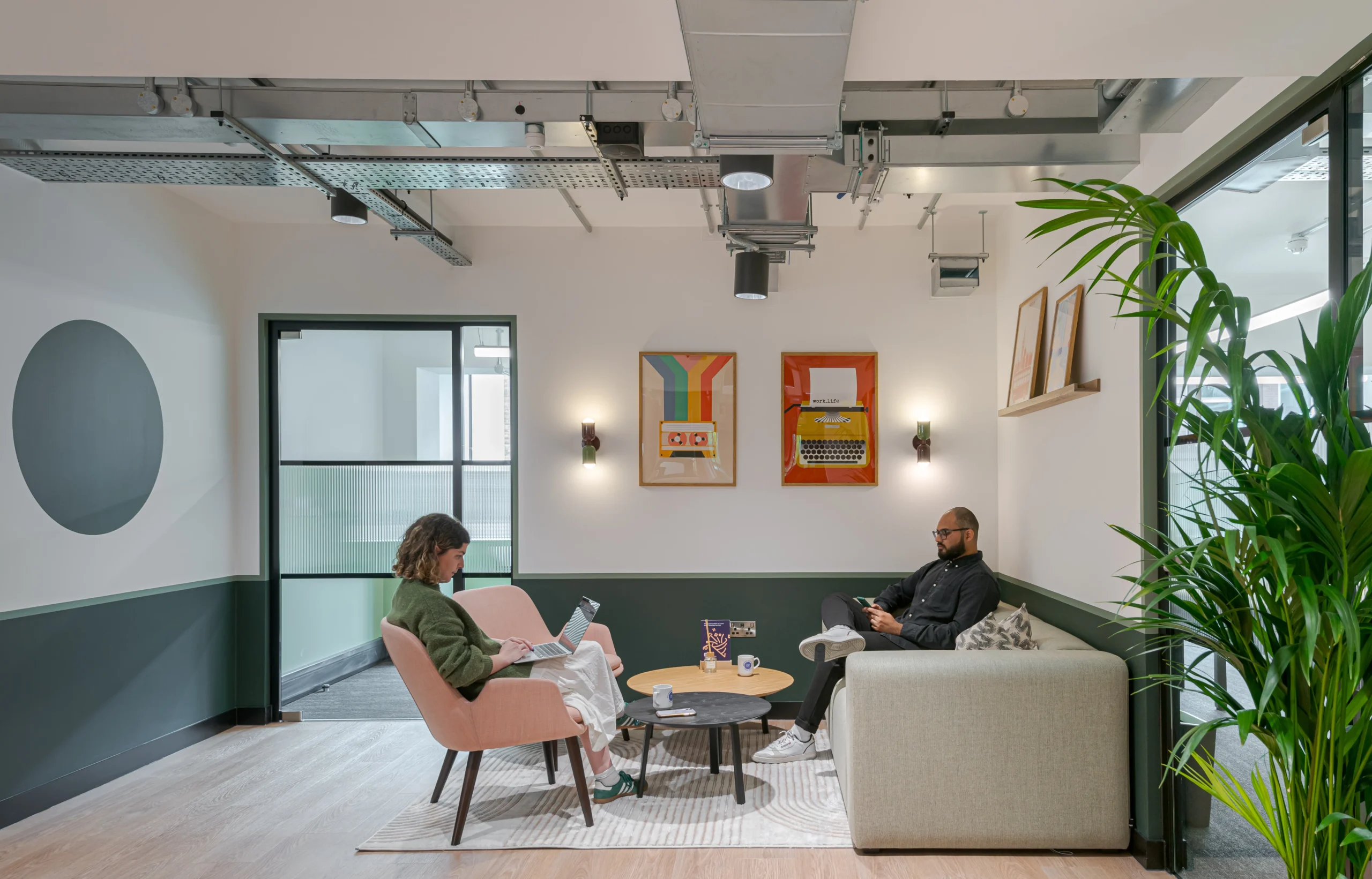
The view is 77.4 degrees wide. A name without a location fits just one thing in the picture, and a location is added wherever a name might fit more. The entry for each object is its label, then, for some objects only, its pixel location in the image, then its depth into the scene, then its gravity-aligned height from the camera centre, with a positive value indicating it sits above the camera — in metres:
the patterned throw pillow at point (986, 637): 3.68 -0.87
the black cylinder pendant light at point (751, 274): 4.68 +0.91
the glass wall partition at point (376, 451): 5.41 -0.08
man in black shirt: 4.23 -0.95
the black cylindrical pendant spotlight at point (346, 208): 4.24 +1.15
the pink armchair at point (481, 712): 3.38 -1.10
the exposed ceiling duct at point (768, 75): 2.07 +1.01
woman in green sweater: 3.38 -0.87
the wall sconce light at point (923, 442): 5.21 -0.02
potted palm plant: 1.66 -0.27
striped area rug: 3.44 -1.62
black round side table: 3.63 -1.22
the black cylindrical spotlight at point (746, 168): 3.15 +1.00
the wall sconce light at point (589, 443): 5.25 -0.02
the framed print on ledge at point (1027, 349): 4.41 +0.48
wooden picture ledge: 3.69 +0.19
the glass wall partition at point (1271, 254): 2.23 +0.53
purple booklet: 4.87 -1.13
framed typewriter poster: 5.32 +0.12
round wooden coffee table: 4.26 -1.25
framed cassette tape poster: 5.35 +0.07
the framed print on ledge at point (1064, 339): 3.90 +0.47
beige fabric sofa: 3.29 -1.21
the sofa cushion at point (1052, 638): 3.63 -0.89
